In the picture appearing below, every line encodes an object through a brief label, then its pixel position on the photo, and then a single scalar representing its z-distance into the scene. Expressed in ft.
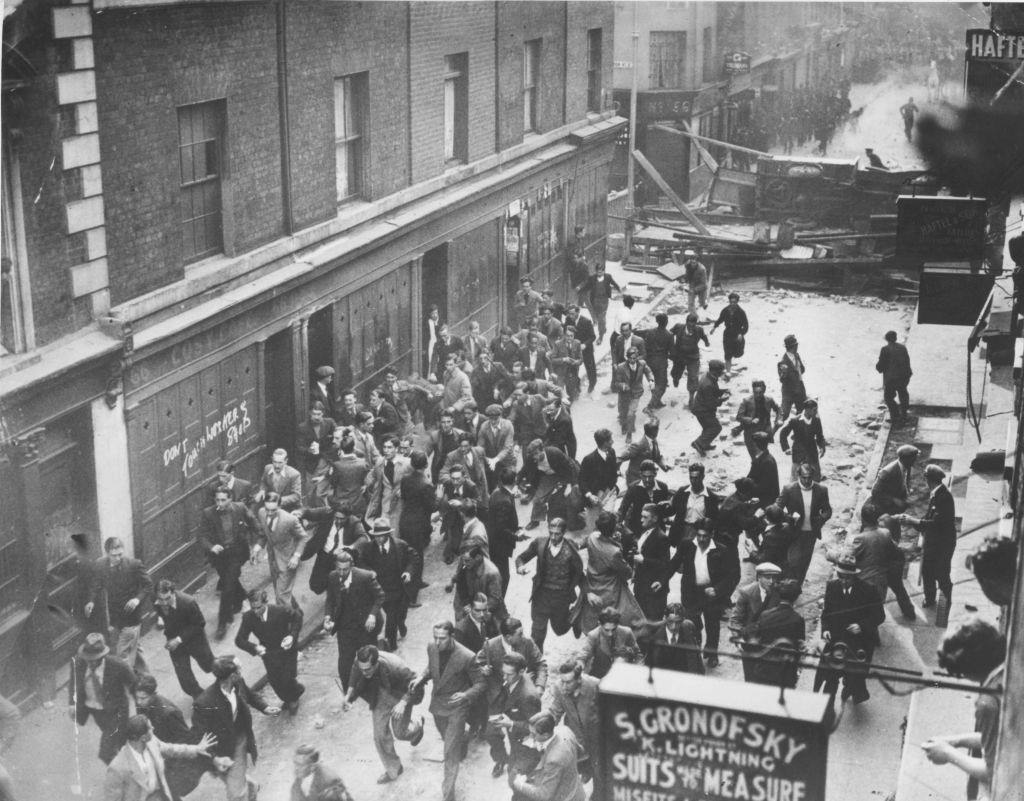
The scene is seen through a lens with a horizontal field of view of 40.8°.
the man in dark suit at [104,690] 34.96
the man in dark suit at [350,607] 39.60
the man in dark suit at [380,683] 35.88
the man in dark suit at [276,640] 38.42
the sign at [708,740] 22.27
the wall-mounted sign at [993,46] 54.70
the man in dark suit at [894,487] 47.62
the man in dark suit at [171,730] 33.47
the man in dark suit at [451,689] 35.94
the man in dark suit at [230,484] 45.47
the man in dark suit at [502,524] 45.93
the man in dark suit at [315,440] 53.21
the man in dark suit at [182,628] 38.40
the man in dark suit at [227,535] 44.06
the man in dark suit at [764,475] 49.42
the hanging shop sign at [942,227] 52.39
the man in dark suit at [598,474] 51.21
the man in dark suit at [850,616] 39.11
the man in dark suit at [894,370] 64.23
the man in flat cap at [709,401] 61.46
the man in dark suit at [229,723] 33.47
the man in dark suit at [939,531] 44.62
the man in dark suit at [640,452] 52.85
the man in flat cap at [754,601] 38.83
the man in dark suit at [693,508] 44.09
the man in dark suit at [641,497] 48.01
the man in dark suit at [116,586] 39.65
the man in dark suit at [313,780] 30.78
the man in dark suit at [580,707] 34.35
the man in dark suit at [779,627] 37.93
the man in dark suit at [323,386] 56.13
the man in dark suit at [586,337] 72.18
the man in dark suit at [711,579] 43.19
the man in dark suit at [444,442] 53.06
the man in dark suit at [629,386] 64.54
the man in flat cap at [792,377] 63.52
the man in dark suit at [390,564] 42.22
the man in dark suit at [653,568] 42.68
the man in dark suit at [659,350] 69.26
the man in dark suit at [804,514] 45.93
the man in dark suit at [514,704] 33.94
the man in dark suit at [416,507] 46.83
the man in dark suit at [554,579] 41.39
